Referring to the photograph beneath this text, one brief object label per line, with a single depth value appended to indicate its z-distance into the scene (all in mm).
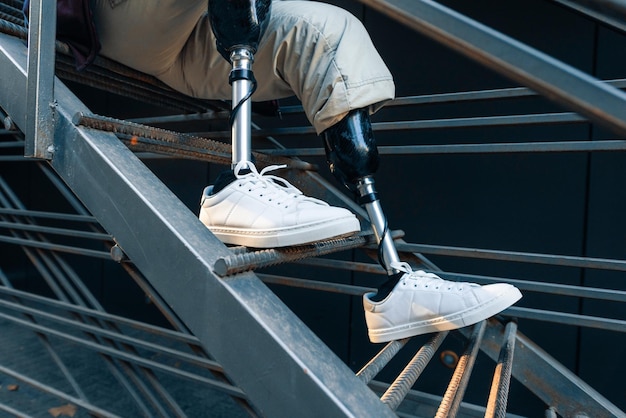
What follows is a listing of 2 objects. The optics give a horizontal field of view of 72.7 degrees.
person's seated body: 900
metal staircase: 509
